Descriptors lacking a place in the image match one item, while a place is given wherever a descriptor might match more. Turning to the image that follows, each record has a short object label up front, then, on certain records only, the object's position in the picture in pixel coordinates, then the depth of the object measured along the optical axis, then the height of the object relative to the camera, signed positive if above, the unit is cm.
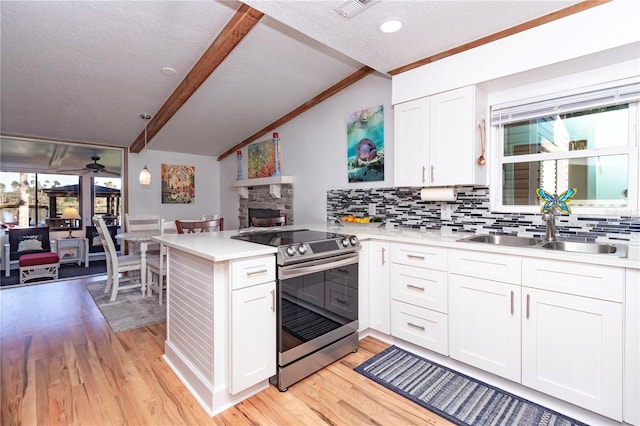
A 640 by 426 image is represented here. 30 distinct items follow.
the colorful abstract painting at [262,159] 474 +80
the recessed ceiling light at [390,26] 203 +123
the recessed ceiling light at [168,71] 307 +140
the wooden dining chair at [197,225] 308 -16
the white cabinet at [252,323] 170 -65
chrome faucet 206 -12
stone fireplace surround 451 +9
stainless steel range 189 -62
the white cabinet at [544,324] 151 -64
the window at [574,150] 198 +42
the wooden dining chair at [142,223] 438 -21
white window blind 191 +72
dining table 357 -44
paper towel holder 252 +13
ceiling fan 586 +84
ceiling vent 183 +123
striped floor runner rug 165 -111
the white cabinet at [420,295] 212 -63
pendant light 407 +46
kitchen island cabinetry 169 -64
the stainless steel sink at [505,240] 216 -23
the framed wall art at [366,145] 333 +72
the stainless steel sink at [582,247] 182 -24
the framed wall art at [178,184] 550 +46
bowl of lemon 319 -14
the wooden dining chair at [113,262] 350 -63
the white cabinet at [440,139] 233 +56
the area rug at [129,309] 290 -105
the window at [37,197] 593 +25
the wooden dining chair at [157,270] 341 -70
